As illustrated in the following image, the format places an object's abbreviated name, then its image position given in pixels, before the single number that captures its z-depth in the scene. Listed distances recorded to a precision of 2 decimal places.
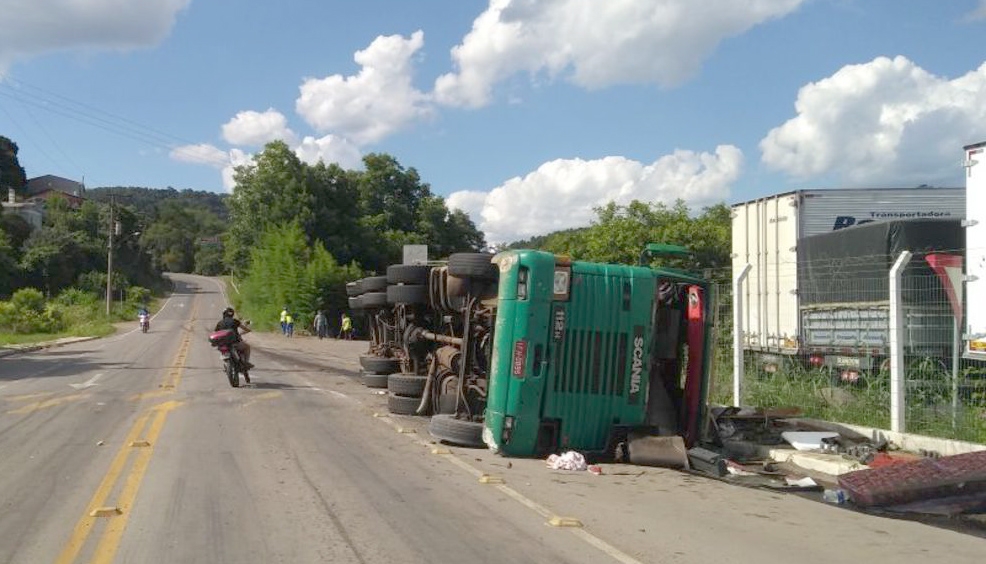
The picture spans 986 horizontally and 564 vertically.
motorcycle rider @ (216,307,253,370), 16.92
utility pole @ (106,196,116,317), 69.96
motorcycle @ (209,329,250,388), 16.72
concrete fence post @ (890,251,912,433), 10.02
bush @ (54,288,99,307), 75.88
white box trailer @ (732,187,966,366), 15.54
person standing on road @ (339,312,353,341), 47.03
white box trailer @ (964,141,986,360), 10.11
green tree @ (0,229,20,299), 63.38
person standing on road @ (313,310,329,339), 48.03
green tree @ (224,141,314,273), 65.62
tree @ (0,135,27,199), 110.81
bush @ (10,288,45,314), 50.16
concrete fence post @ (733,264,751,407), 12.44
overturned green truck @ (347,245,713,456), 9.55
